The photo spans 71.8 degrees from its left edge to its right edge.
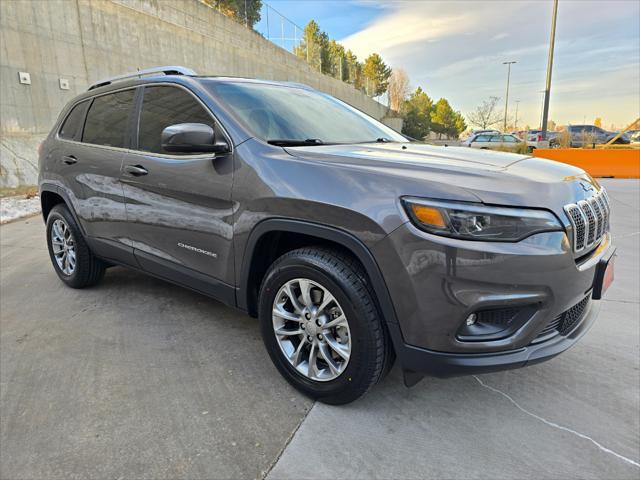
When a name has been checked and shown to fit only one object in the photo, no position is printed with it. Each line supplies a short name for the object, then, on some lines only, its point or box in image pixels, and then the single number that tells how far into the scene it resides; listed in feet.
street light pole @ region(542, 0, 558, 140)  57.72
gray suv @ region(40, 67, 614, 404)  6.03
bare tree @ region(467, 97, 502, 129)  172.04
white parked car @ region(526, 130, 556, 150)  60.05
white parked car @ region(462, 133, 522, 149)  77.95
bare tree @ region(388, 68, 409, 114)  239.50
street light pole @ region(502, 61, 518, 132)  161.79
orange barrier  40.60
